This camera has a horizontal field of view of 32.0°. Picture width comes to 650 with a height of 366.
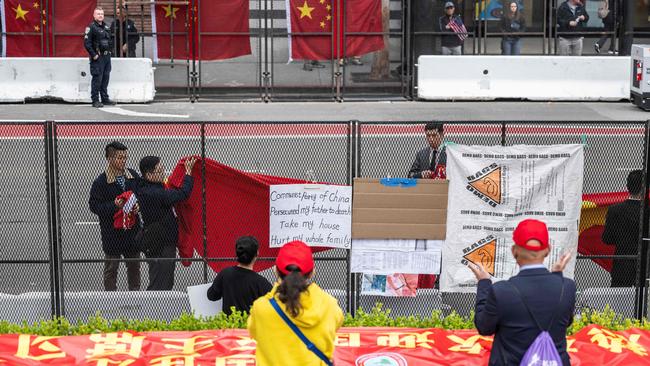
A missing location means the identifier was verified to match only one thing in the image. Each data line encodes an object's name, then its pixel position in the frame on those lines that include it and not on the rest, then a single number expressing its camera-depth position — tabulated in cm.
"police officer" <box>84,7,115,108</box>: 2256
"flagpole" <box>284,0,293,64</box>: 2361
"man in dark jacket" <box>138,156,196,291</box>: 970
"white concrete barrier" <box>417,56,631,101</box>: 2394
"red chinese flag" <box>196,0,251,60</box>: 2388
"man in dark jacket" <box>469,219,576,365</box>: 641
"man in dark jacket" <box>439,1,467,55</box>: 2422
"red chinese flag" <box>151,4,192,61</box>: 2392
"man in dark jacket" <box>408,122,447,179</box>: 1022
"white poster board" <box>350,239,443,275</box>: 962
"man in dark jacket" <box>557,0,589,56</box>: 2467
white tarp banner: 945
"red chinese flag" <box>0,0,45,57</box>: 2389
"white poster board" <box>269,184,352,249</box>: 957
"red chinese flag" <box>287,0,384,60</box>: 2373
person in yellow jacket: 631
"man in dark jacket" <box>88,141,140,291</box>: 980
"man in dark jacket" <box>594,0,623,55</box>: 2477
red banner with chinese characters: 863
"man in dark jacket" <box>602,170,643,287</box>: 985
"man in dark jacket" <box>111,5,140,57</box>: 2397
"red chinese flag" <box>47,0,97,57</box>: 2400
